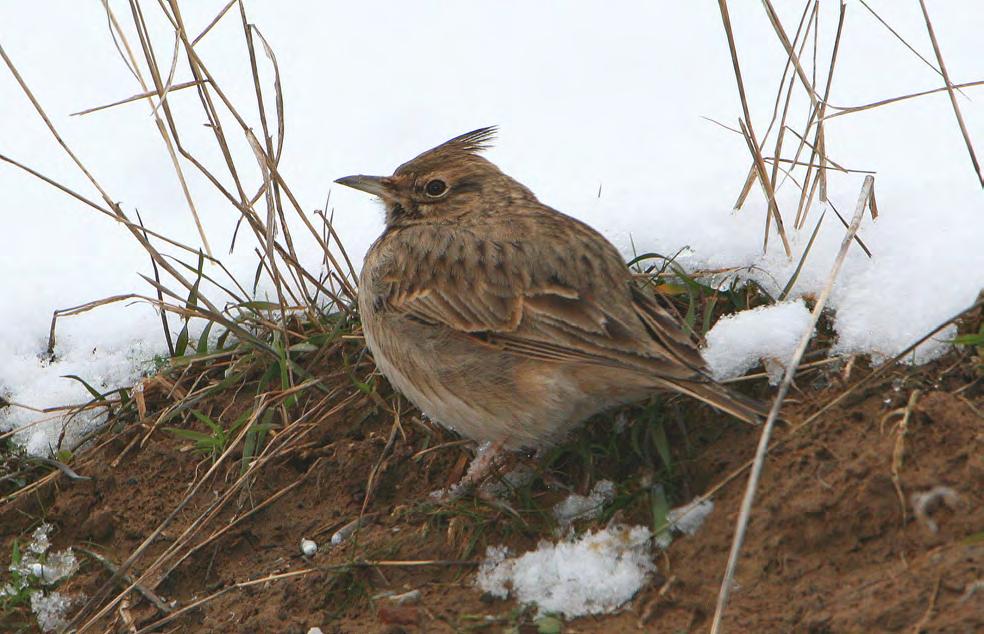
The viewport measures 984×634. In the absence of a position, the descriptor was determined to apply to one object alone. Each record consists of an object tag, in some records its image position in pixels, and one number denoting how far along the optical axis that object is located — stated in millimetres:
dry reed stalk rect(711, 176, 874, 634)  6457
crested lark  8625
